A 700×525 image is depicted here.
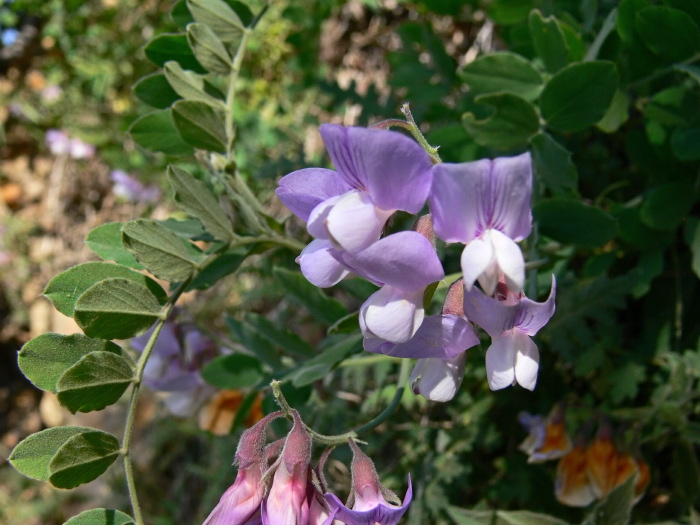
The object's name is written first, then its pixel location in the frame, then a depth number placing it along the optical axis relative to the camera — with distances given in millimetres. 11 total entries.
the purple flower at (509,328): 101
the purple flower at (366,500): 109
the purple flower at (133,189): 519
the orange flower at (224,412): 208
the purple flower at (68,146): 569
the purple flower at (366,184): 93
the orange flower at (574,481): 191
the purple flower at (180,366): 194
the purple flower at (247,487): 115
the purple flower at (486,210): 93
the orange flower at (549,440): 194
